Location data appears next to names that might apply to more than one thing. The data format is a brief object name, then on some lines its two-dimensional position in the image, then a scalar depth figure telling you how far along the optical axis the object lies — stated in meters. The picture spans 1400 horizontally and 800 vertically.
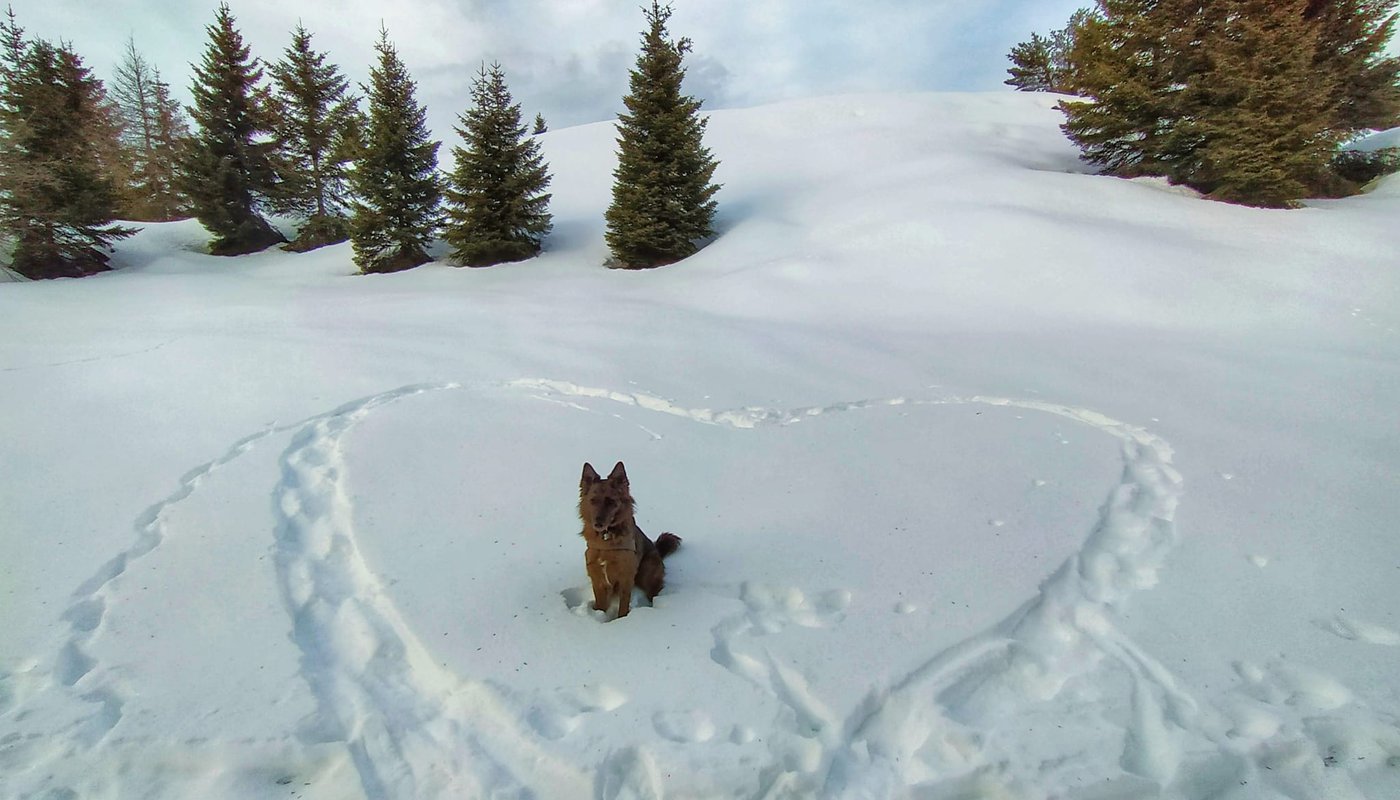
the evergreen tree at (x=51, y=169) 15.36
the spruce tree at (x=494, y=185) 16.30
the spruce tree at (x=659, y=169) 15.16
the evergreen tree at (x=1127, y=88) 14.44
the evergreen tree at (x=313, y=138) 21.42
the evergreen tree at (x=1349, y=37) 15.34
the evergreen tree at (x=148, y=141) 27.28
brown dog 2.94
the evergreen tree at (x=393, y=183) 17.03
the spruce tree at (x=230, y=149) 19.39
